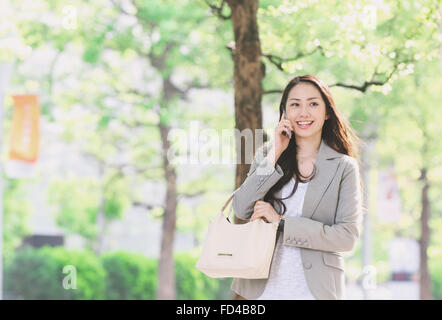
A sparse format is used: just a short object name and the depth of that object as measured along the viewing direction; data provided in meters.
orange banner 12.62
